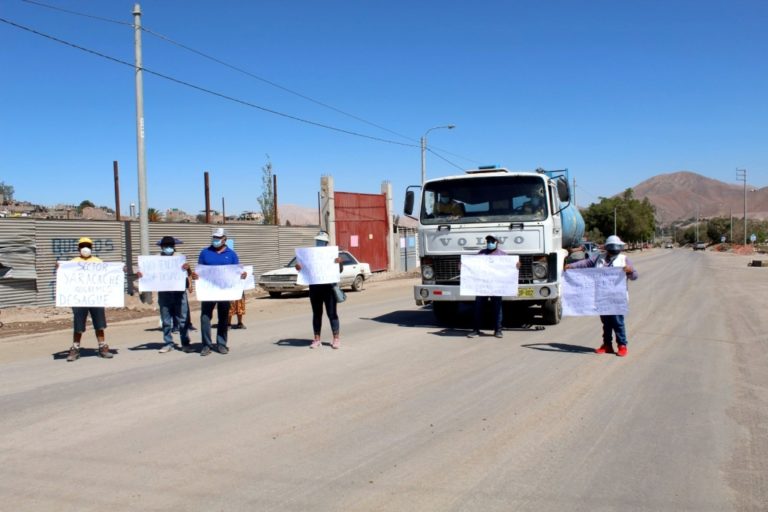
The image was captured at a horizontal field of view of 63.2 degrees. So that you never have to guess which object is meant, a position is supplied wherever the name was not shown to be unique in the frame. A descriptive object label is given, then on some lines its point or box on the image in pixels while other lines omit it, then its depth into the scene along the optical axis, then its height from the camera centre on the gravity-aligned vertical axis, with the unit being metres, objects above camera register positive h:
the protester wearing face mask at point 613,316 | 9.05 -1.16
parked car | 20.55 -1.23
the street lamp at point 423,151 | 35.94 +5.10
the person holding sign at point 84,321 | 9.06 -1.08
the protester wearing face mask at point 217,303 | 9.47 -0.92
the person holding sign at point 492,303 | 10.80 -1.16
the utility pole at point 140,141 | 17.30 +2.94
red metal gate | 31.59 +0.79
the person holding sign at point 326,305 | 9.77 -0.99
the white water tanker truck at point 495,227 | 11.12 +0.21
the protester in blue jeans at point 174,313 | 9.74 -1.07
